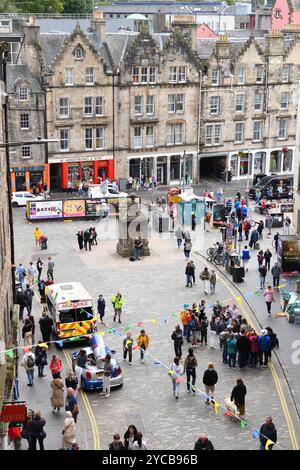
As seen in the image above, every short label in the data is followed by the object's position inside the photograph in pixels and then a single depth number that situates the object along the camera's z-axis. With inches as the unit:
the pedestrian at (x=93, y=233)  1830.2
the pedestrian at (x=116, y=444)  812.9
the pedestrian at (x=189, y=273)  1519.4
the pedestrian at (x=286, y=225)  1935.3
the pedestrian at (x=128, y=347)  1155.3
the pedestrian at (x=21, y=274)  1480.6
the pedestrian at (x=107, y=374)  1061.1
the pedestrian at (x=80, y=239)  1796.9
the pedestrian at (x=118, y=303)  1323.8
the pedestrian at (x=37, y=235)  1830.7
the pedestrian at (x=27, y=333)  1182.8
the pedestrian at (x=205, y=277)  1492.9
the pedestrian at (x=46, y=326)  1210.6
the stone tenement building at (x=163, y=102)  2422.5
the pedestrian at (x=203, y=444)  812.0
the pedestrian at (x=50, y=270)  1531.6
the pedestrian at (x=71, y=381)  1023.0
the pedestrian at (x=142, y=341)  1171.3
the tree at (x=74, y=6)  4744.1
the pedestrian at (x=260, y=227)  1884.2
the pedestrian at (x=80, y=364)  1081.5
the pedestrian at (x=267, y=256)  1620.3
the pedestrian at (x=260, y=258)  1593.3
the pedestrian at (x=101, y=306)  1310.3
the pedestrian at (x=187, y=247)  1706.4
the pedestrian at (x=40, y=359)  1114.1
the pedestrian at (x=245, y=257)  1695.4
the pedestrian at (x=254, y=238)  1790.2
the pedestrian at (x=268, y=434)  885.8
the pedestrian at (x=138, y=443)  829.8
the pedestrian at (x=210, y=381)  1016.2
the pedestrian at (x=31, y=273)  1530.5
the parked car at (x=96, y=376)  1069.1
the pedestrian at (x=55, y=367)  1050.1
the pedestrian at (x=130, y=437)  847.1
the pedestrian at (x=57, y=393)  993.4
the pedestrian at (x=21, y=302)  1338.6
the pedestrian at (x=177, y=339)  1165.1
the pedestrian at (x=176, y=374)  1048.8
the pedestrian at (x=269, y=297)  1379.2
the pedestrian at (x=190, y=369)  1064.8
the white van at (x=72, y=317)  1224.2
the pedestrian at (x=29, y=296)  1353.3
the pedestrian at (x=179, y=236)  1822.1
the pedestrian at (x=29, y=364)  1078.4
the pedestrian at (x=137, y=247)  1720.0
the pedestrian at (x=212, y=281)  1483.8
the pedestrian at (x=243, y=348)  1131.9
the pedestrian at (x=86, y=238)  1797.5
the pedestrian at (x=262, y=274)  1521.9
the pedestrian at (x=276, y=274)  1518.2
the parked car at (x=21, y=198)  2245.3
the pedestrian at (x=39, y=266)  1561.3
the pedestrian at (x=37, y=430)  888.9
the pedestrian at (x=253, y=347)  1133.7
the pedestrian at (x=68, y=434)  874.1
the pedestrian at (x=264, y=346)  1130.0
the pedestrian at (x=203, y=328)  1225.9
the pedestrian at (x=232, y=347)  1140.5
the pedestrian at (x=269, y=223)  1974.7
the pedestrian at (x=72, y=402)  957.8
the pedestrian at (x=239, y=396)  976.9
